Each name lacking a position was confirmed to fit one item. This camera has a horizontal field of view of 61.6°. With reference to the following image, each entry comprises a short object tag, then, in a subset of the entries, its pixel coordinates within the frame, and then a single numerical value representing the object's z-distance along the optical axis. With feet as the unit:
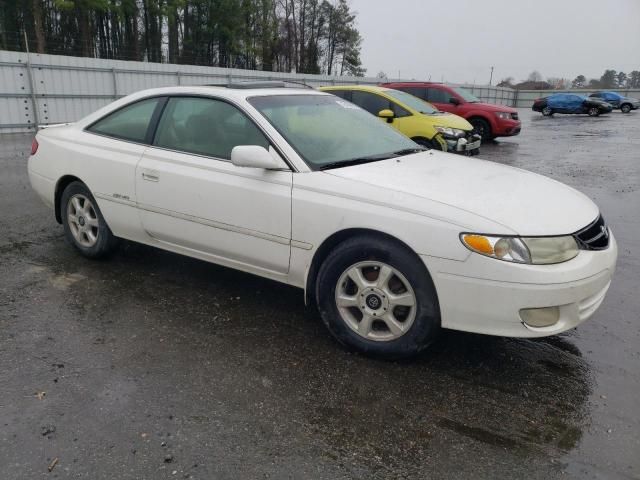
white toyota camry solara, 9.04
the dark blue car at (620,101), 122.86
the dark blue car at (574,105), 107.76
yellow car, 33.47
